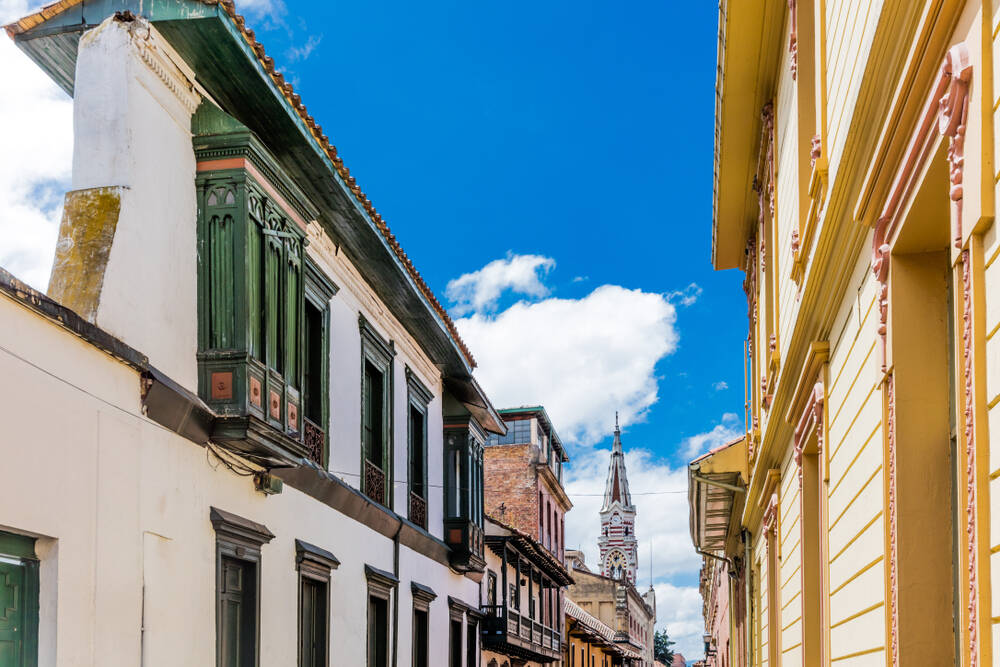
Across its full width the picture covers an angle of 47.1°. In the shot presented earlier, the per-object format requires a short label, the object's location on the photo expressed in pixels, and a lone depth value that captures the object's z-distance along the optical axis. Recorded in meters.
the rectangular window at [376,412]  14.94
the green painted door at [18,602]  6.64
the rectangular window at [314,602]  12.09
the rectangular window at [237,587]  9.88
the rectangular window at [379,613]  14.76
